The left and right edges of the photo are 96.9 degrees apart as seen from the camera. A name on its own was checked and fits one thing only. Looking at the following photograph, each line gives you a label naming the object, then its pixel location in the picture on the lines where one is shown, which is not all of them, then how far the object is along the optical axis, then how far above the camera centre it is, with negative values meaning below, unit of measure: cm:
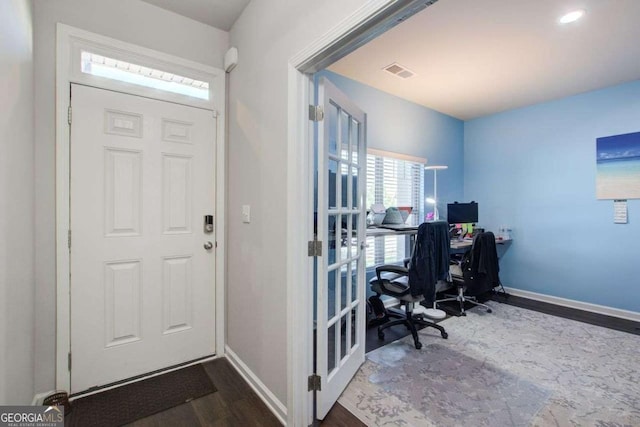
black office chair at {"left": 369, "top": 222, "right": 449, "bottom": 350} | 252 -56
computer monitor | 412 +0
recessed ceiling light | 208 +148
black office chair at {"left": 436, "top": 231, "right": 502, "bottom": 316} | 328 -66
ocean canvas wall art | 322 +55
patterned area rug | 171 -121
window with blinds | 352 +30
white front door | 184 -17
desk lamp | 411 +22
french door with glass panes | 161 -21
